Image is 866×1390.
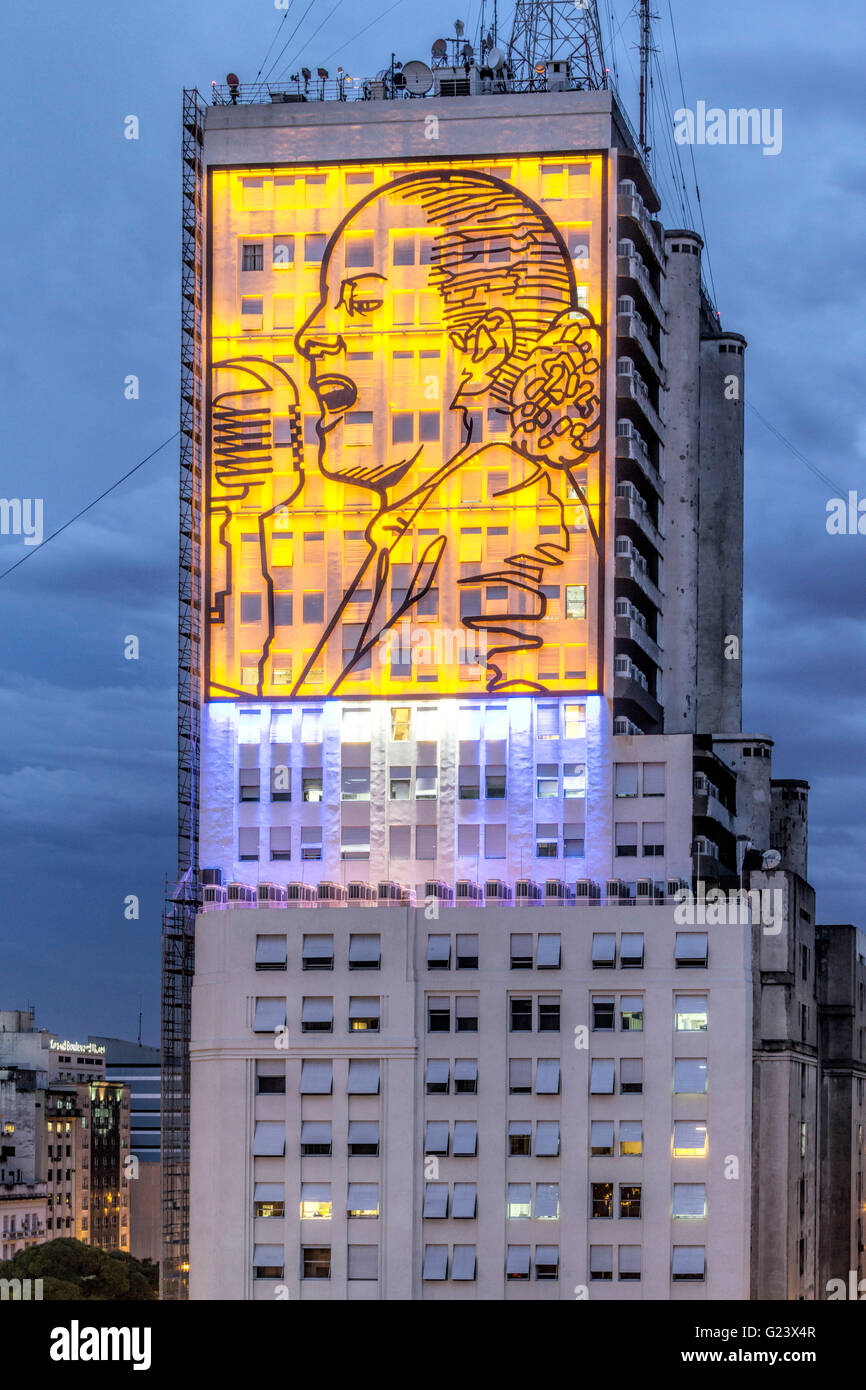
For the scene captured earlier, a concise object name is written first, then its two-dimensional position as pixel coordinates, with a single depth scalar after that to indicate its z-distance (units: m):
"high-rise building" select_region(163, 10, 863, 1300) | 122.62
